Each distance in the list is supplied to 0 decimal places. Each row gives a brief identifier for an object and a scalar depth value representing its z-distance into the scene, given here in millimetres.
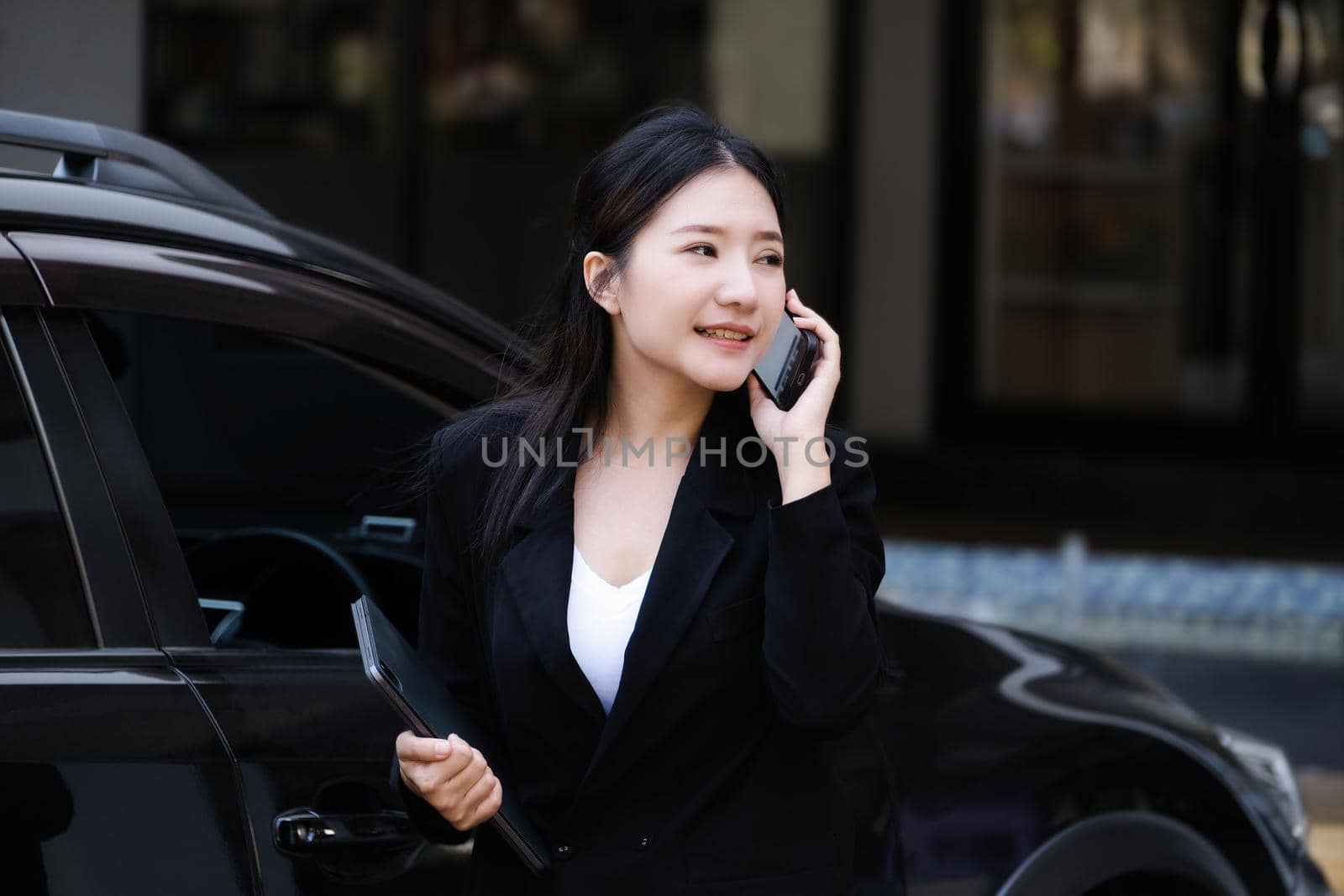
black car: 4406
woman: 4145
